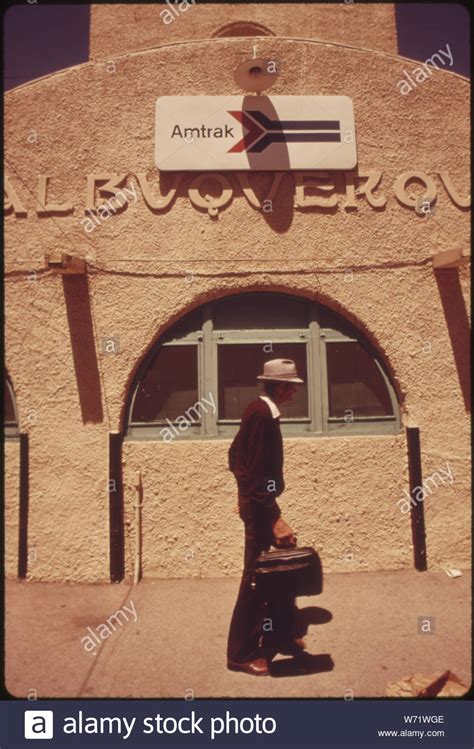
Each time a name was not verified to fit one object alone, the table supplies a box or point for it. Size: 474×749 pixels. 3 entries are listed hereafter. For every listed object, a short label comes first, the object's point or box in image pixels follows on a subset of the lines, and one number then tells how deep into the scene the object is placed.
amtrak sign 4.39
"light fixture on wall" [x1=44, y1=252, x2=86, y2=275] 3.96
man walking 2.87
